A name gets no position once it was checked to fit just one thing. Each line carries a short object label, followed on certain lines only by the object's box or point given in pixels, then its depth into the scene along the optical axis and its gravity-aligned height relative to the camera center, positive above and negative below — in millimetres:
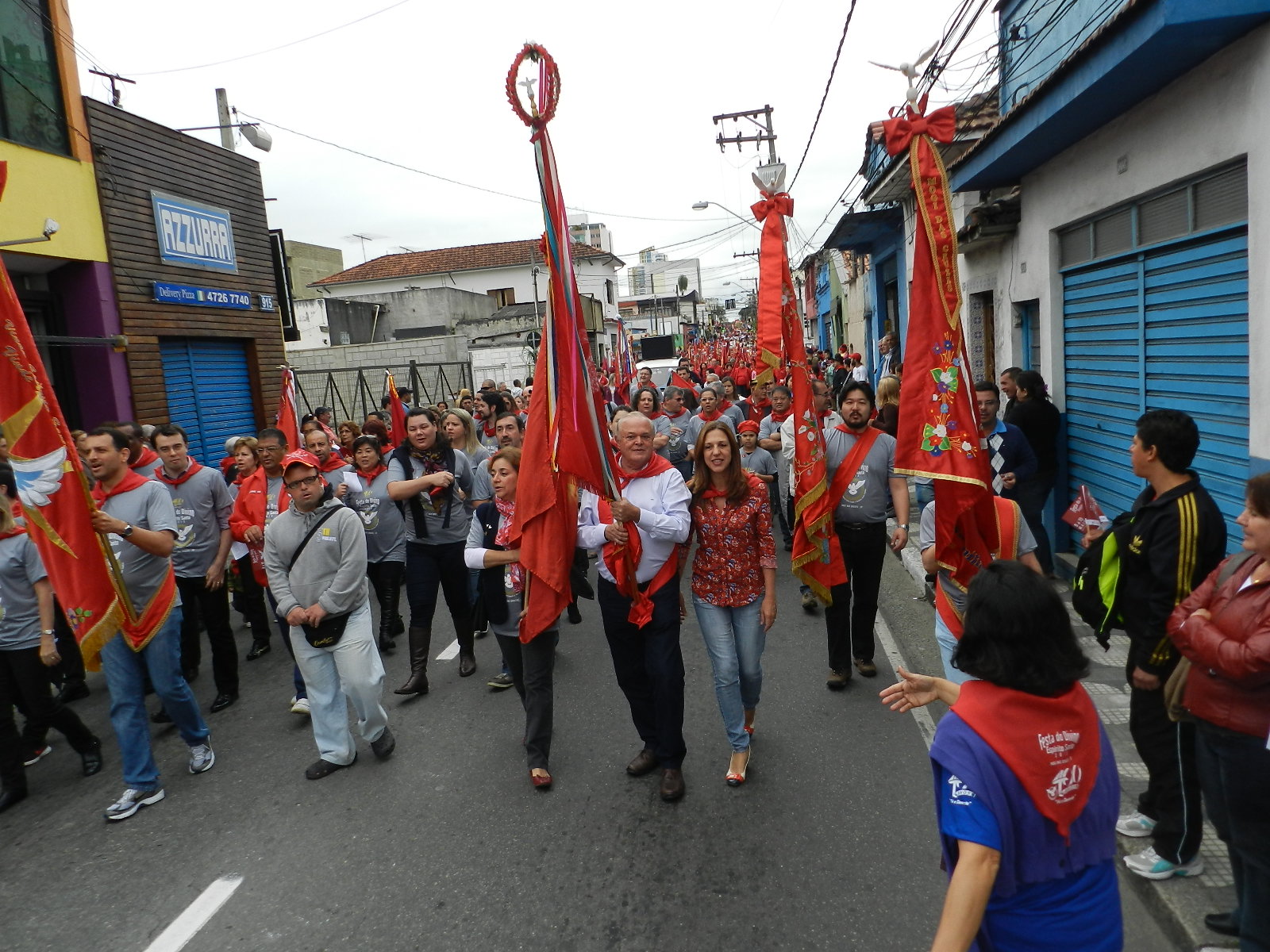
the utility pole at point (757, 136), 25125 +6655
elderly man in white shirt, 4141 -1066
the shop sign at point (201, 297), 11820 +1554
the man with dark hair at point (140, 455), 5551 -326
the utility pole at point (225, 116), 14508 +4808
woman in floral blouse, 4270 -1060
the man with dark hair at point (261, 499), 6156 -733
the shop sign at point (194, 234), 11922 +2479
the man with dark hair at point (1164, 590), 3062 -984
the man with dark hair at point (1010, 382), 8148 -475
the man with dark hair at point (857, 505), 5500 -1017
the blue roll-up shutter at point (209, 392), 12320 +155
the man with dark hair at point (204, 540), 5988 -965
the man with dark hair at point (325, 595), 4715 -1107
